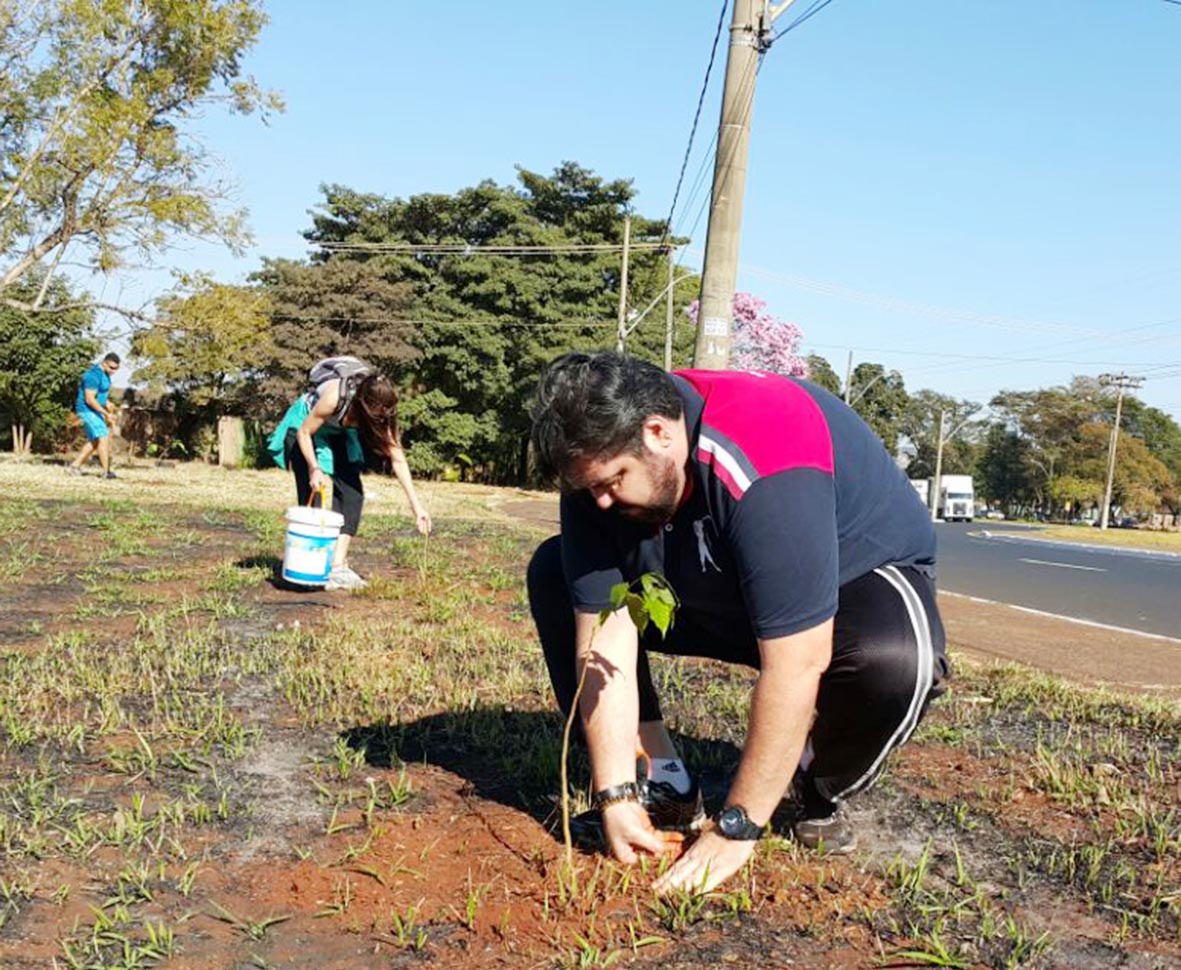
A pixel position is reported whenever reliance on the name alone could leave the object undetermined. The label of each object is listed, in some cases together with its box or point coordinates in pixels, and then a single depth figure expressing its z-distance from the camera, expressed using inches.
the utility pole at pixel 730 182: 329.7
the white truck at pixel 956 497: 2080.5
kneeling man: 84.2
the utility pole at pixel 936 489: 2125.4
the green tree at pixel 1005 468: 3117.6
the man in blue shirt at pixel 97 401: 589.9
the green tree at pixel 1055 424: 2875.0
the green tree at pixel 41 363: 1055.6
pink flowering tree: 1681.8
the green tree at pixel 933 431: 3671.3
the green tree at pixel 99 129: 767.7
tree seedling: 87.7
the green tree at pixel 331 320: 1237.1
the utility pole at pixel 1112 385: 2271.4
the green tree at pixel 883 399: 3016.7
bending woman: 230.8
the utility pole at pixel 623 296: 1050.6
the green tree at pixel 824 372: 2728.8
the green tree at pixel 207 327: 799.1
